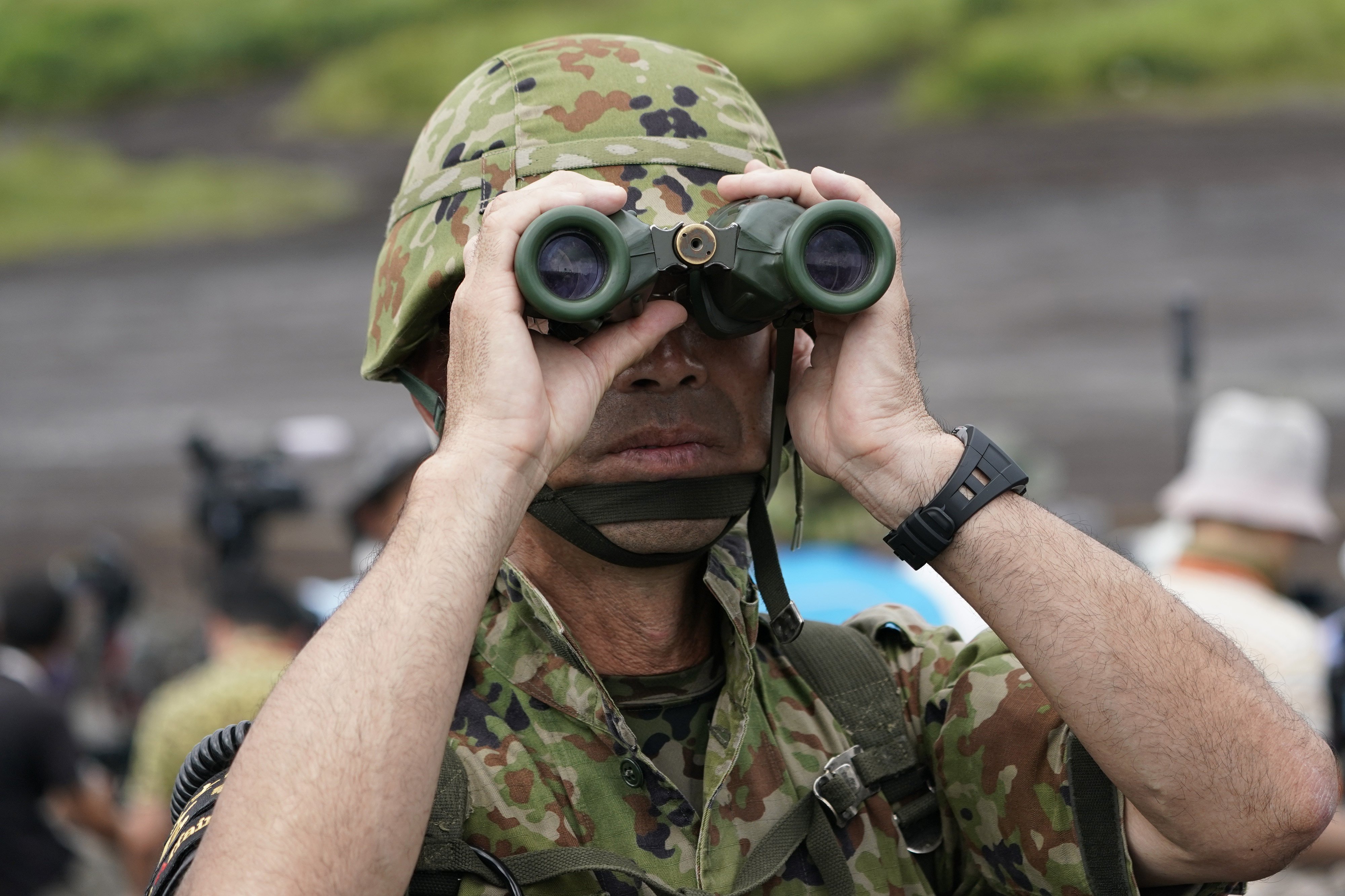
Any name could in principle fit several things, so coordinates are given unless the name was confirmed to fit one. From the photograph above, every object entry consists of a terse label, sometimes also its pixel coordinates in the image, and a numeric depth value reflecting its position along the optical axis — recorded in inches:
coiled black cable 146.8
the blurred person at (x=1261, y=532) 300.5
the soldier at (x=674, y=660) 128.3
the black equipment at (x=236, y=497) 431.2
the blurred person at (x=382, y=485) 368.8
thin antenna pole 375.2
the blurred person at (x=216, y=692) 305.7
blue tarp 326.6
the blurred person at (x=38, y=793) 359.3
